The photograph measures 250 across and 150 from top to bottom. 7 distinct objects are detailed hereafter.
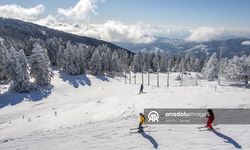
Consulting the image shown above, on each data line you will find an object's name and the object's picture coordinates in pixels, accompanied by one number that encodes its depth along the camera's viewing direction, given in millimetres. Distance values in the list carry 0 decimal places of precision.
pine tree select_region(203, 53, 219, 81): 106375
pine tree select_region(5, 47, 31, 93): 70312
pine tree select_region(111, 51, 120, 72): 121200
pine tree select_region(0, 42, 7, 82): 73575
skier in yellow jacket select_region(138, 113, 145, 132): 23422
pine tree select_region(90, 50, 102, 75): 104594
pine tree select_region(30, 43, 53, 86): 76875
